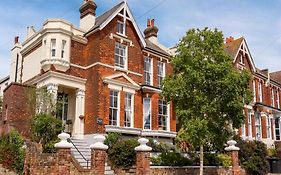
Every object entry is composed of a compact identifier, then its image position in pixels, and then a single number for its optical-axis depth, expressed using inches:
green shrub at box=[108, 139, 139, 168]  726.5
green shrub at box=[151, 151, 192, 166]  724.0
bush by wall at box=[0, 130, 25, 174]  673.6
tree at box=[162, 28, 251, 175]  675.4
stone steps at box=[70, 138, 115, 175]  714.6
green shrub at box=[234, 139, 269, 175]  931.3
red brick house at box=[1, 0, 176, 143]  868.0
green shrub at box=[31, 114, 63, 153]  708.0
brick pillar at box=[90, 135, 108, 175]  492.4
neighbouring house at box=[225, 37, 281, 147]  1360.7
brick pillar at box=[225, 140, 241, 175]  800.8
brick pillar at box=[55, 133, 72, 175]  464.4
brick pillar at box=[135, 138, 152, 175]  577.6
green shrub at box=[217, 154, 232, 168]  834.8
